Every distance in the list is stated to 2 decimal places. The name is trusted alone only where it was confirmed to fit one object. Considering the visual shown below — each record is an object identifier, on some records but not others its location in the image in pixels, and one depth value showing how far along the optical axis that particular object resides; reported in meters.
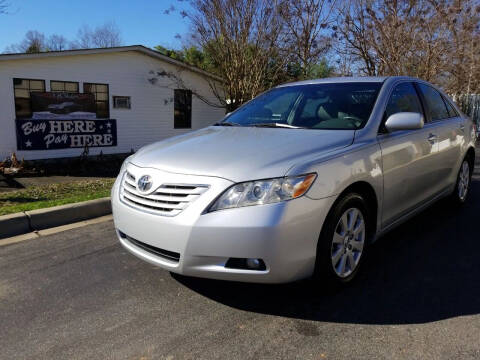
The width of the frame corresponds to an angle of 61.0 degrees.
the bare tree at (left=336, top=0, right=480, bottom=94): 14.66
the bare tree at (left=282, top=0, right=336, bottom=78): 13.14
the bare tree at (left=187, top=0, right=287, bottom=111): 12.45
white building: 9.91
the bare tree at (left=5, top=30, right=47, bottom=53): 36.75
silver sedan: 2.53
